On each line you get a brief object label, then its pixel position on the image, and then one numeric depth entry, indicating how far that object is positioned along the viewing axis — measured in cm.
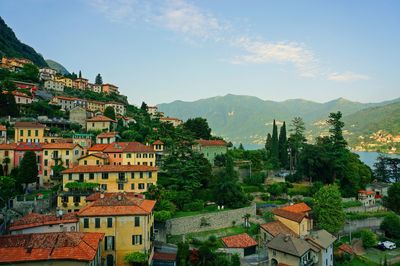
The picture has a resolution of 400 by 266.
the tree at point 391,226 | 4669
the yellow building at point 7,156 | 4275
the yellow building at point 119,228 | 2811
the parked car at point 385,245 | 4369
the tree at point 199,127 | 7767
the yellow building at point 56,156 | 4412
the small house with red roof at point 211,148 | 6307
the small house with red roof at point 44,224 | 2689
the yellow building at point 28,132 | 5006
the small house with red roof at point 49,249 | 2108
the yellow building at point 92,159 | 4300
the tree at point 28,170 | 3912
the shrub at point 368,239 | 4291
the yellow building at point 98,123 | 6488
